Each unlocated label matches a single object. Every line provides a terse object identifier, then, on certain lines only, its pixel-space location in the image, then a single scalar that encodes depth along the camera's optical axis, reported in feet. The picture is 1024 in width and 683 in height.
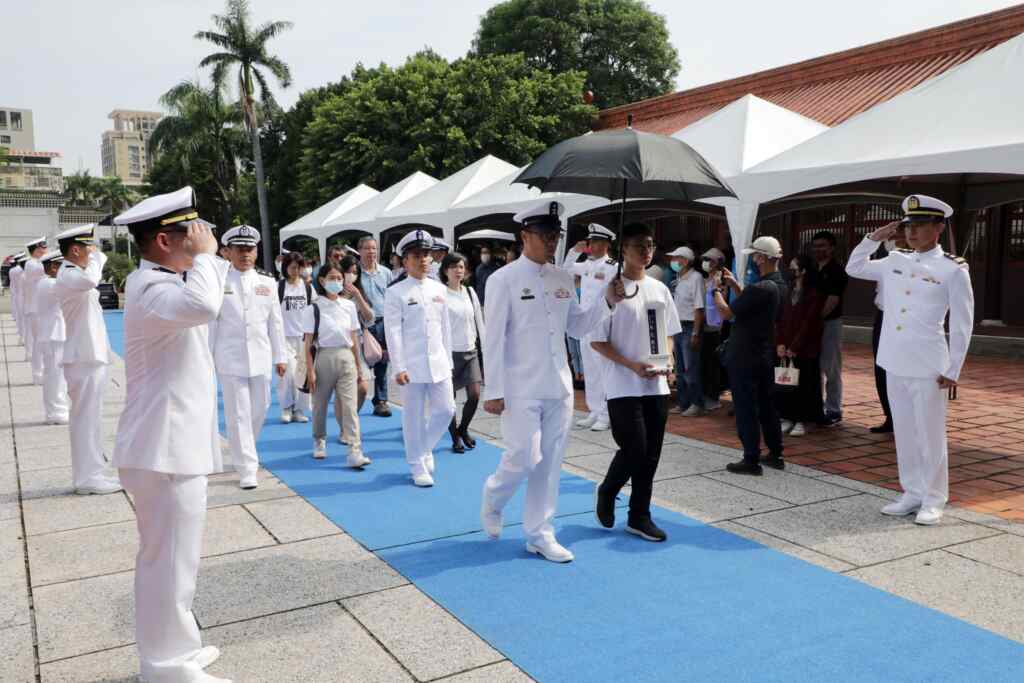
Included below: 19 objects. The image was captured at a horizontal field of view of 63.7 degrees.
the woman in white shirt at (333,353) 22.31
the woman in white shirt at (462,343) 23.67
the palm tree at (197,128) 130.52
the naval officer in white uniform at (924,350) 16.43
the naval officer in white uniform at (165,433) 10.04
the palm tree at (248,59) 115.44
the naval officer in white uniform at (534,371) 14.65
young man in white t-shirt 15.37
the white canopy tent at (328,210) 64.59
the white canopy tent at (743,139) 25.91
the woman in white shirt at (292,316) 29.01
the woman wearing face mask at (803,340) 25.36
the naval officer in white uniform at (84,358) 19.67
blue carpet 10.87
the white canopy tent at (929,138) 19.81
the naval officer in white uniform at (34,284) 38.29
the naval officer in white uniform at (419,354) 20.08
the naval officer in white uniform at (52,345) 29.71
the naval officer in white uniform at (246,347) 20.12
